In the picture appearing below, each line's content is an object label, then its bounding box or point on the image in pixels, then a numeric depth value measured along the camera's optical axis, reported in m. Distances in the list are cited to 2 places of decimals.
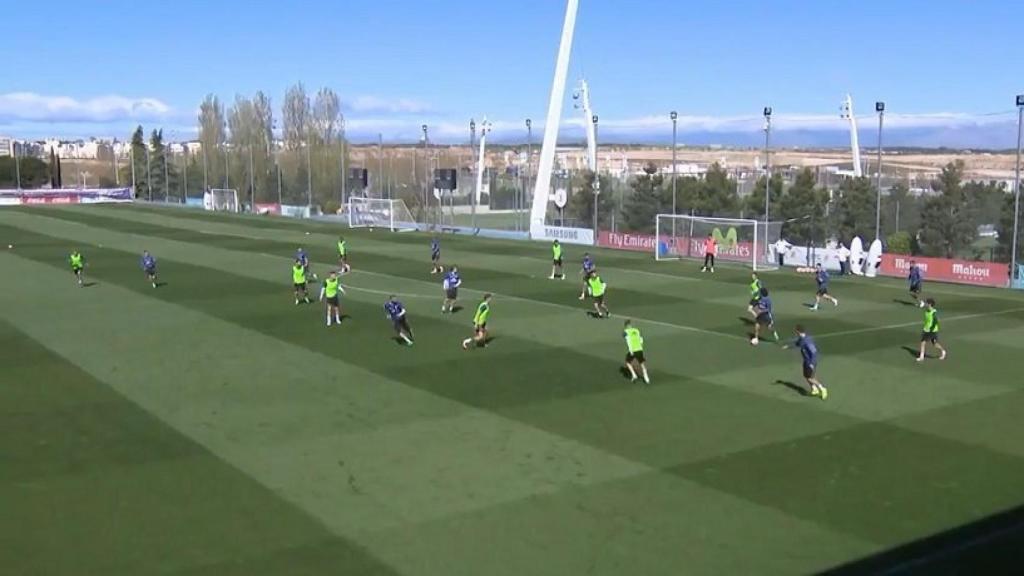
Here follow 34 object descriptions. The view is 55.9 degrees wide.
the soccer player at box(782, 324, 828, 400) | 19.45
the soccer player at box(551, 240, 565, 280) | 40.07
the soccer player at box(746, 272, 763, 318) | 26.48
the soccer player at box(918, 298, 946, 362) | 23.06
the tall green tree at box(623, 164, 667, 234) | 63.44
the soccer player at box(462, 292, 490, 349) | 24.64
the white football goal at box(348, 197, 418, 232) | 77.75
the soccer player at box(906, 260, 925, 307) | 33.75
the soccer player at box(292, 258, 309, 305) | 32.53
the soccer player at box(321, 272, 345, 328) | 27.94
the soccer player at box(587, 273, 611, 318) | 29.39
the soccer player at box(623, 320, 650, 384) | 20.53
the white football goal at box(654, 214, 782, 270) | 48.03
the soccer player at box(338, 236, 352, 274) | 43.19
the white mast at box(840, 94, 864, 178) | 63.44
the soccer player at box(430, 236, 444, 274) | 42.97
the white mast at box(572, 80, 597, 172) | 71.31
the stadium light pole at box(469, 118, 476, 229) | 70.88
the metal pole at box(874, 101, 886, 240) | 43.72
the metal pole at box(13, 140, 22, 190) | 125.88
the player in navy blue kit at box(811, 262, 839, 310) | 32.72
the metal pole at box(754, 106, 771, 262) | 48.61
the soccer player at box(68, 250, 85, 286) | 38.91
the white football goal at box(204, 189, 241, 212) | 101.81
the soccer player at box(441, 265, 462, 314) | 30.17
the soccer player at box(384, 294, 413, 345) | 24.89
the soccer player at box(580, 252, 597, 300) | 31.69
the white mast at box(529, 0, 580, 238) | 66.12
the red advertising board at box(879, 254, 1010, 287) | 40.38
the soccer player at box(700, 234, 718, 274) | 44.53
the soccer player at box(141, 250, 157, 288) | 38.19
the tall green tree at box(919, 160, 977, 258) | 47.44
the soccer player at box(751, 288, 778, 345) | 25.86
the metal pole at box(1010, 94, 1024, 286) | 38.09
